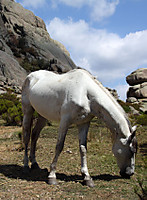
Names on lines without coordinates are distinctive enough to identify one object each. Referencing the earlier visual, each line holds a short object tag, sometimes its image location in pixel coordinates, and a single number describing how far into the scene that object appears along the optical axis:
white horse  3.65
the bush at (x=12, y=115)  12.60
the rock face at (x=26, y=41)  44.12
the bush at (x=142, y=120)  10.56
